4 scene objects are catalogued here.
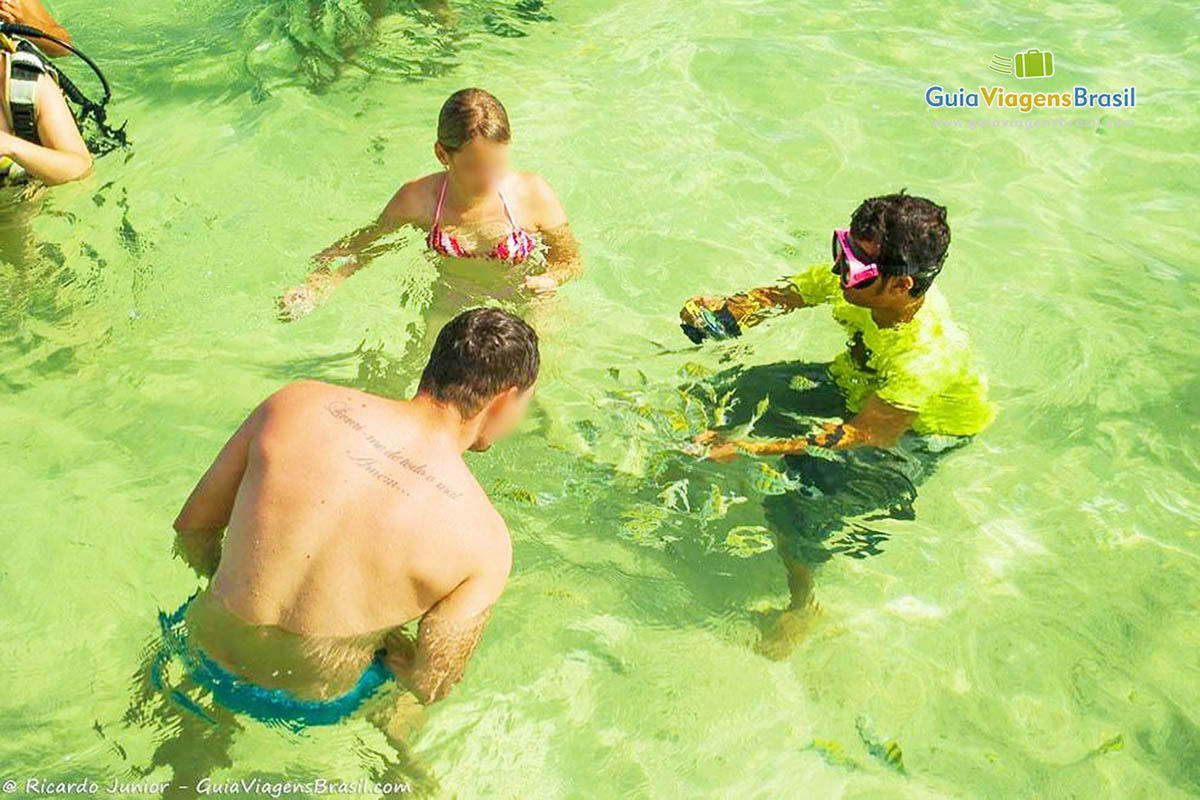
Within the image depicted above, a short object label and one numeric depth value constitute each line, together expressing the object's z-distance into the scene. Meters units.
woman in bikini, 4.52
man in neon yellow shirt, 3.51
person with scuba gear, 4.43
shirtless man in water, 2.69
